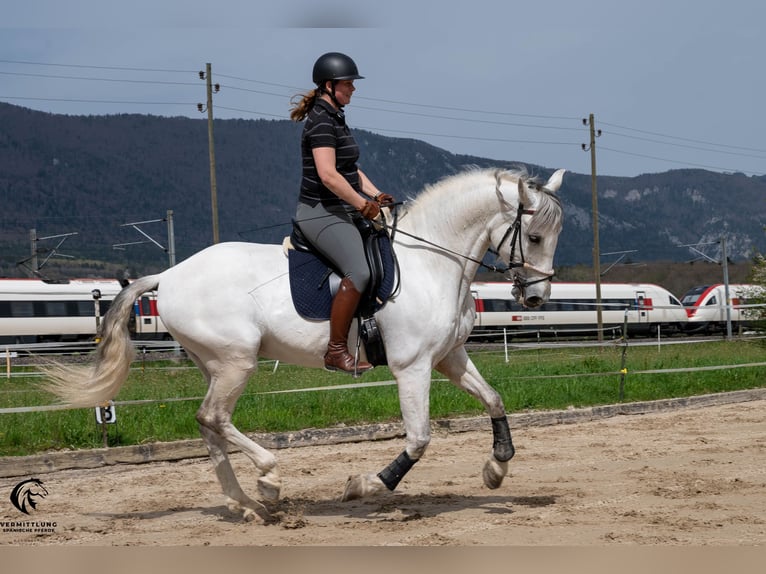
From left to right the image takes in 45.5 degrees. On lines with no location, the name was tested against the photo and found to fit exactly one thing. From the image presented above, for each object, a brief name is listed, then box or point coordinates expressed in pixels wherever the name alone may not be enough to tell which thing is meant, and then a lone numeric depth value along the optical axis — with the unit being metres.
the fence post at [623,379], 14.24
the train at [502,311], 41.78
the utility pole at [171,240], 35.62
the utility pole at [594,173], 42.97
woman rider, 6.50
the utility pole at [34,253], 47.78
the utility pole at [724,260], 46.29
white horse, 6.55
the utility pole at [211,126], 32.50
